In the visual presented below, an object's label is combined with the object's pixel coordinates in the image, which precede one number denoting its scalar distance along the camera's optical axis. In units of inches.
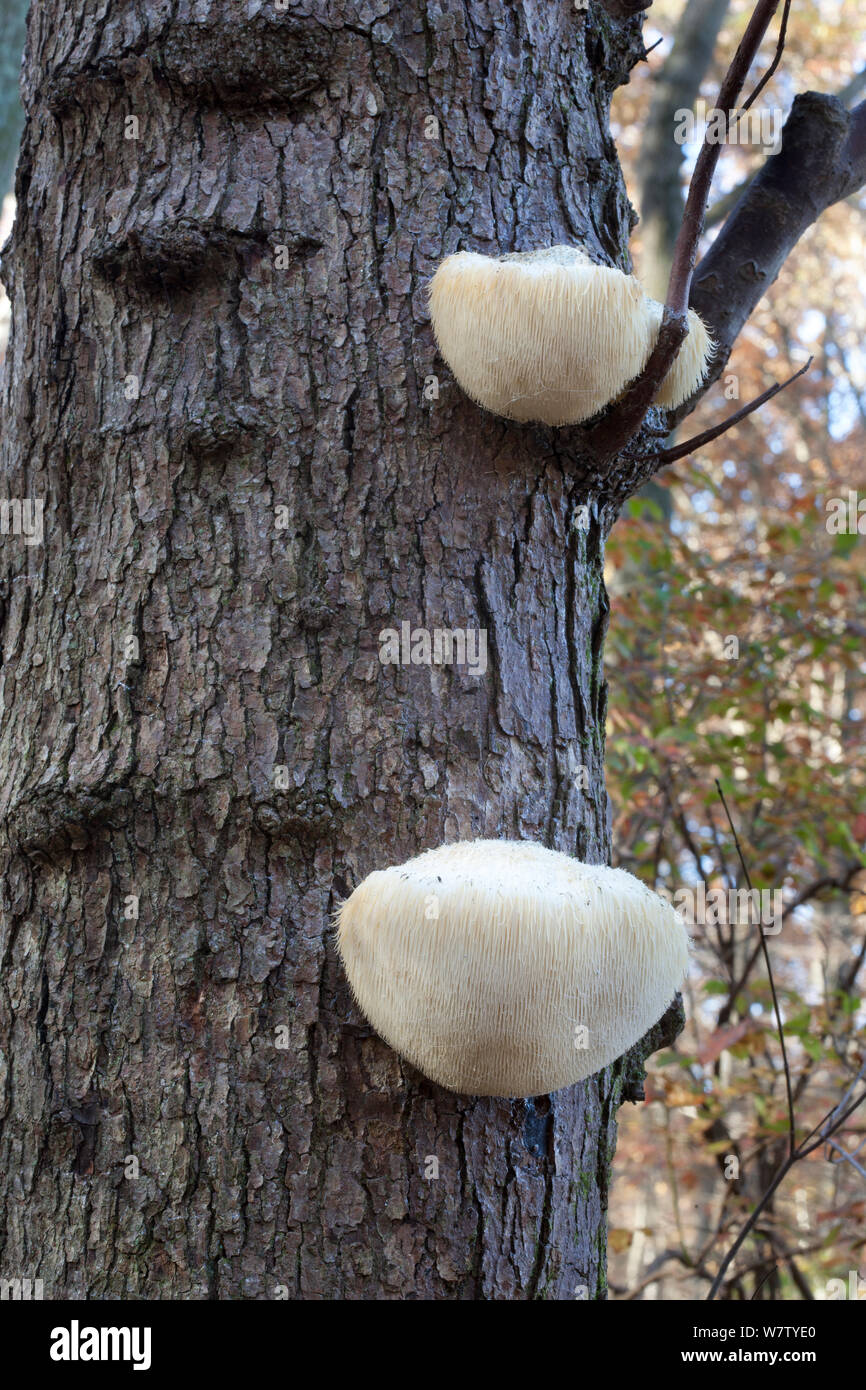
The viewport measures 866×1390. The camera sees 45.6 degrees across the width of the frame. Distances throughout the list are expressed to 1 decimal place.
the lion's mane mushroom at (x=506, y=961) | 52.1
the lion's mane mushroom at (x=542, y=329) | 59.9
